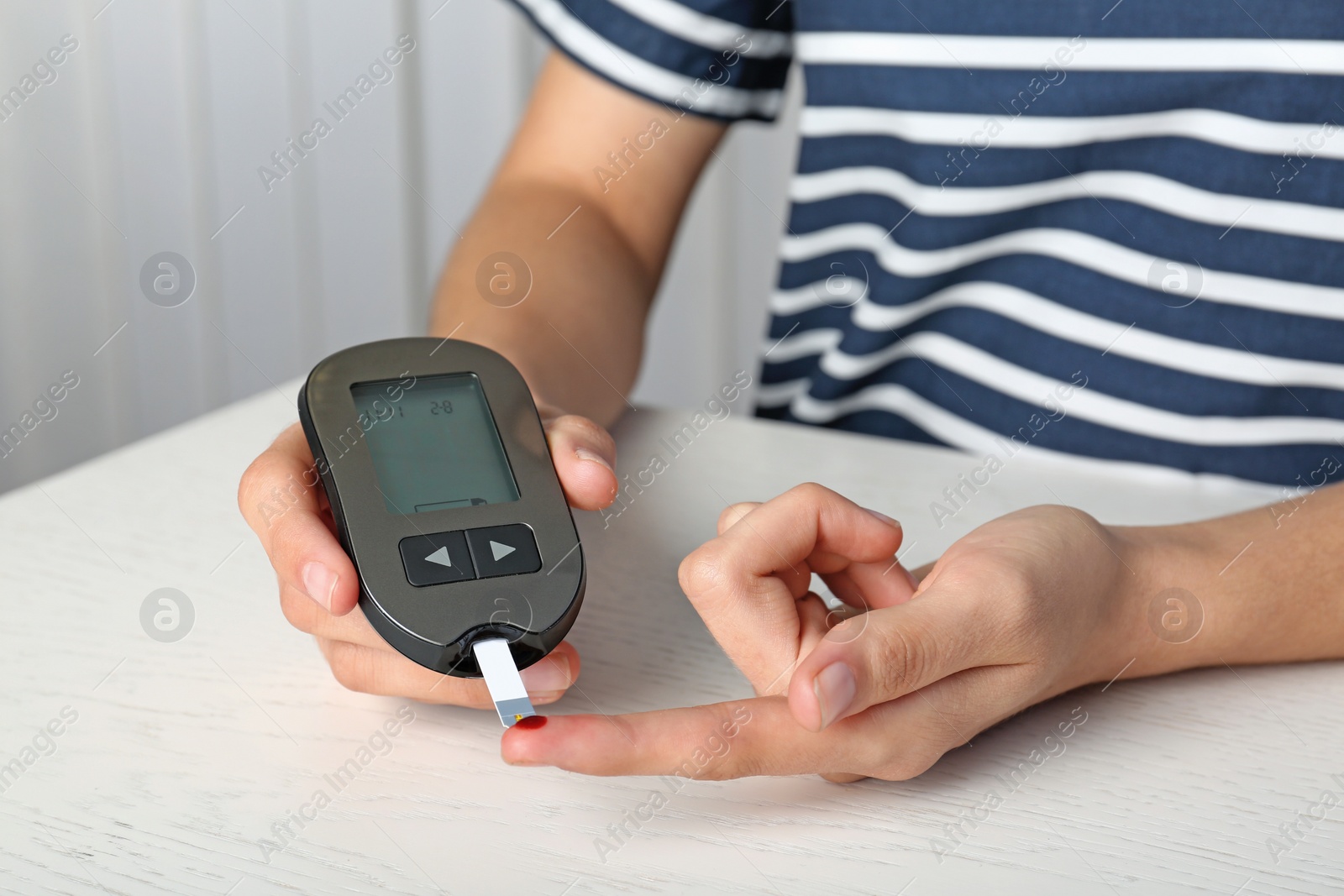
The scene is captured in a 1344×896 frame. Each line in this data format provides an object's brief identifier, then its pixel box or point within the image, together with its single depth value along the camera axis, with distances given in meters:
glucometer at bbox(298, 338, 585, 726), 0.82
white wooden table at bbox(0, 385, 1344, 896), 0.79
